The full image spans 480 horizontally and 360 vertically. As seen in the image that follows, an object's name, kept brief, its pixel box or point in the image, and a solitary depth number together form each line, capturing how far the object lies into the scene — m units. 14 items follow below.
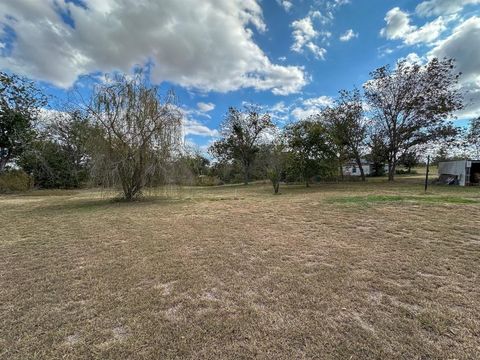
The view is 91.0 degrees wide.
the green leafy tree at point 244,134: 23.45
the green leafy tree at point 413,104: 15.98
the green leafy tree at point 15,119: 15.28
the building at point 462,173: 14.30
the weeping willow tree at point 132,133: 8.82
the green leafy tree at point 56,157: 19.14
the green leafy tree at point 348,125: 18.72
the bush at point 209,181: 24.98
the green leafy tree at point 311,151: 15.66
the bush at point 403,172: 32.53
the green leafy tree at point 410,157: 18.42
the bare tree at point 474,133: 19.33
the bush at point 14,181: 17.34
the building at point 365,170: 27.77
